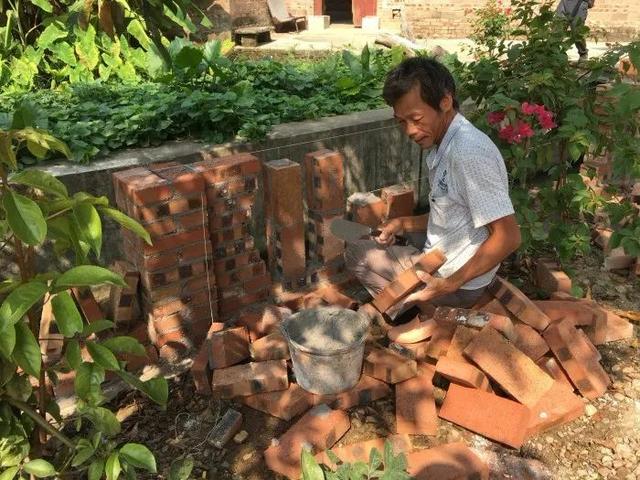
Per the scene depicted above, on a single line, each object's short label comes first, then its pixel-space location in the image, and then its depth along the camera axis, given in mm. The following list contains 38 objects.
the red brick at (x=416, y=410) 2627
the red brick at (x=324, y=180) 3443
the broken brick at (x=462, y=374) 2658
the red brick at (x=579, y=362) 2893
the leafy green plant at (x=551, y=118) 3430
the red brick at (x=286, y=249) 3461
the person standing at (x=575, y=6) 8005
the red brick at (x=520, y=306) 2996
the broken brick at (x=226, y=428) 2568
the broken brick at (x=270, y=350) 2926
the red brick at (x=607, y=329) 3248
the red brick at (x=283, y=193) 3297
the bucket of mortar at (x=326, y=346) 2623
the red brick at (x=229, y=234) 3225
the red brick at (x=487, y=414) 2555
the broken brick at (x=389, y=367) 2787
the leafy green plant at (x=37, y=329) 1280
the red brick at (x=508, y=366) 2686
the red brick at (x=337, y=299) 3409
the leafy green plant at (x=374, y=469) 1857
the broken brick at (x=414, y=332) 2959
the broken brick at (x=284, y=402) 2695
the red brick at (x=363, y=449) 2428
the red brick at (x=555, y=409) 2637
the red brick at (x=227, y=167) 3100
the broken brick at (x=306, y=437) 2400
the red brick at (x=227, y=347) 2900
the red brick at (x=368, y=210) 3844
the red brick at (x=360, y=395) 2729
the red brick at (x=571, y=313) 3178
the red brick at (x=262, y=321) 3119
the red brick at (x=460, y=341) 2781
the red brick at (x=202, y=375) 2838
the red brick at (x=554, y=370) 2920
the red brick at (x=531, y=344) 2908
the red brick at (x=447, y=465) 2303
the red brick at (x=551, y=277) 3607
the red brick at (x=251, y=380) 2746
